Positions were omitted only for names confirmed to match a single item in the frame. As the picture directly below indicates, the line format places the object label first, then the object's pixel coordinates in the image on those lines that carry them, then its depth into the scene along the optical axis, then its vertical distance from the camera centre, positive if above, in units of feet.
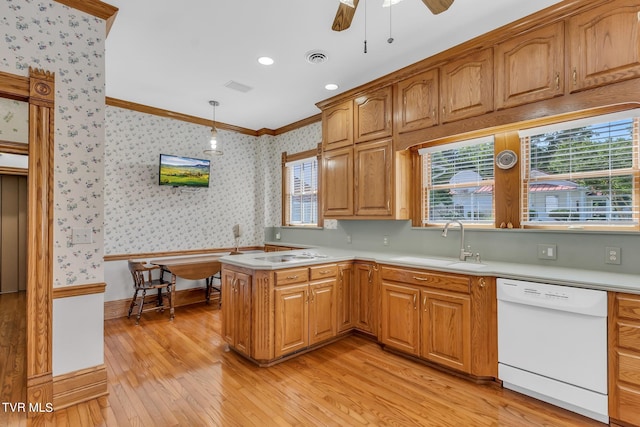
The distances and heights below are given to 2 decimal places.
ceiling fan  5.23 +3.62
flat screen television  14.69 +2.19
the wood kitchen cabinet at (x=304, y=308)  9.07 -2.86
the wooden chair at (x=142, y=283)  12.79 -2.92
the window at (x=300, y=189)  16.24 +1.44
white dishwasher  6.38 -2.85
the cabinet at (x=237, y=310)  9.11 -2.88
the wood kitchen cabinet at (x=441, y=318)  7.90 -2.85
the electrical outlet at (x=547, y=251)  8.33 -0.98
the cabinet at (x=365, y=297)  10.63 -2.87
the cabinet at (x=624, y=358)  5.98 -2.78
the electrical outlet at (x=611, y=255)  7.42 -0.96
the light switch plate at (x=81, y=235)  7.47 -0.47
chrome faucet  9.74 -1.03
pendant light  13.10 +3.09
